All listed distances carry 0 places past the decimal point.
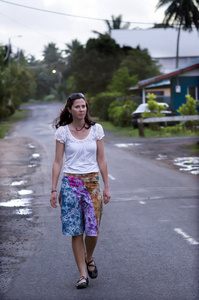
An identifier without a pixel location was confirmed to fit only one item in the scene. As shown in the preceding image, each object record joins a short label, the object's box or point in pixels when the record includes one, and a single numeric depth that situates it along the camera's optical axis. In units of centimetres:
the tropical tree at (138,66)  5675
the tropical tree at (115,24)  8550
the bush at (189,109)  3058
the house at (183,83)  3788
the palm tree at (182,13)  5644
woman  532
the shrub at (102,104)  4357
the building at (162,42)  7600
